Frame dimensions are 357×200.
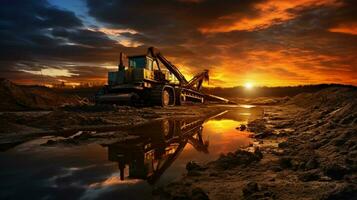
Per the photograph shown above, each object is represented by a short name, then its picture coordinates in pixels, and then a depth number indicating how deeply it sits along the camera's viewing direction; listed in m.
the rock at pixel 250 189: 3.87
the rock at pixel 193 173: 5.03
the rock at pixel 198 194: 3.83
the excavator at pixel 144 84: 22.78
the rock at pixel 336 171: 4.19
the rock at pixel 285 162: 5.16
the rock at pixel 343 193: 3.29
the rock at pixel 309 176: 4.23
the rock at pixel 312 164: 4.77
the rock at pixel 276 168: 5.02
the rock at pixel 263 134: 9.22
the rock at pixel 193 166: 5.35
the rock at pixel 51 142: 8.13
